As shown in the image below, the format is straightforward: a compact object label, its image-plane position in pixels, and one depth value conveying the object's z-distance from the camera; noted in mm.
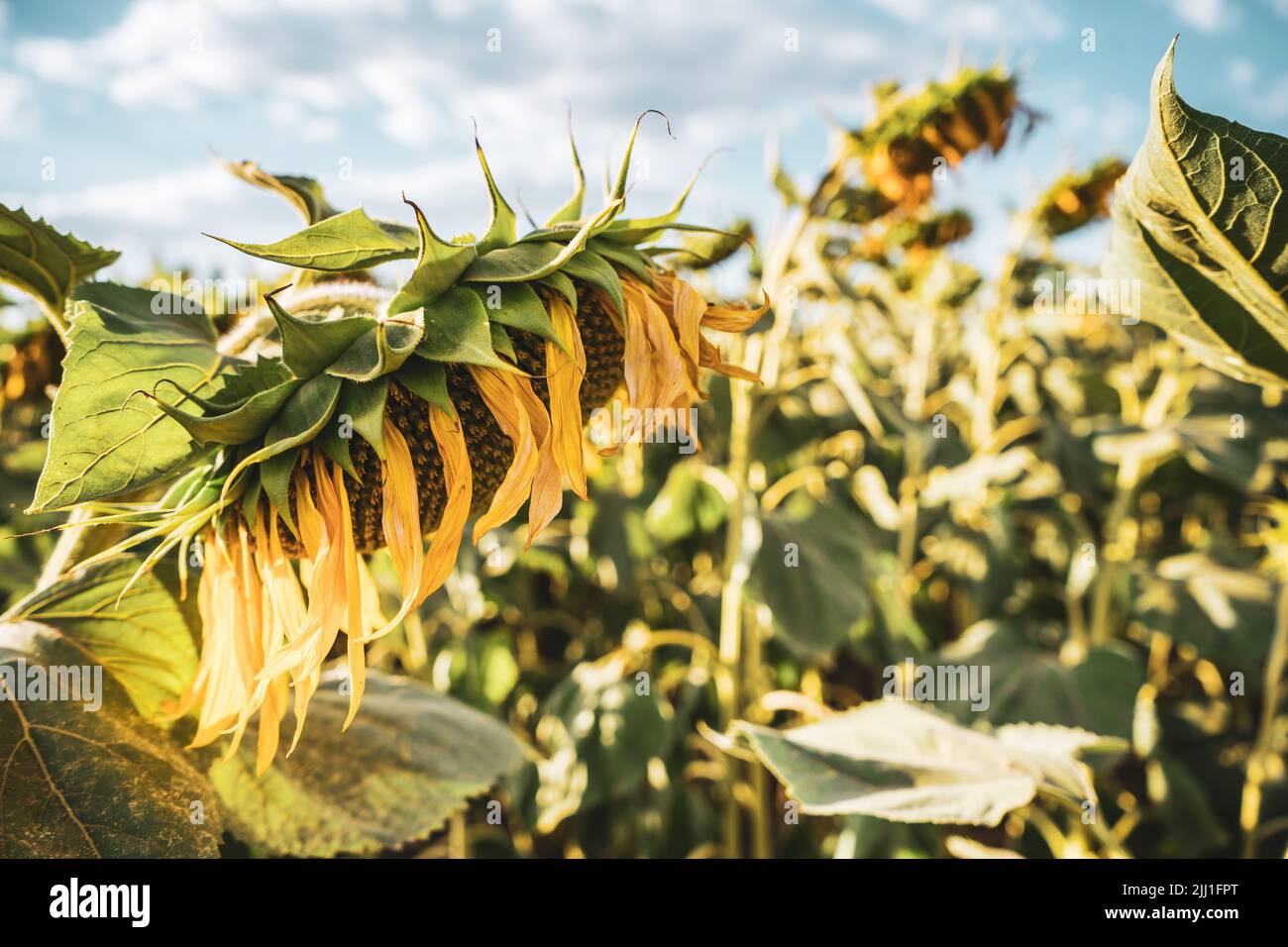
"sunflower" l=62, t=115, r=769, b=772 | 464
